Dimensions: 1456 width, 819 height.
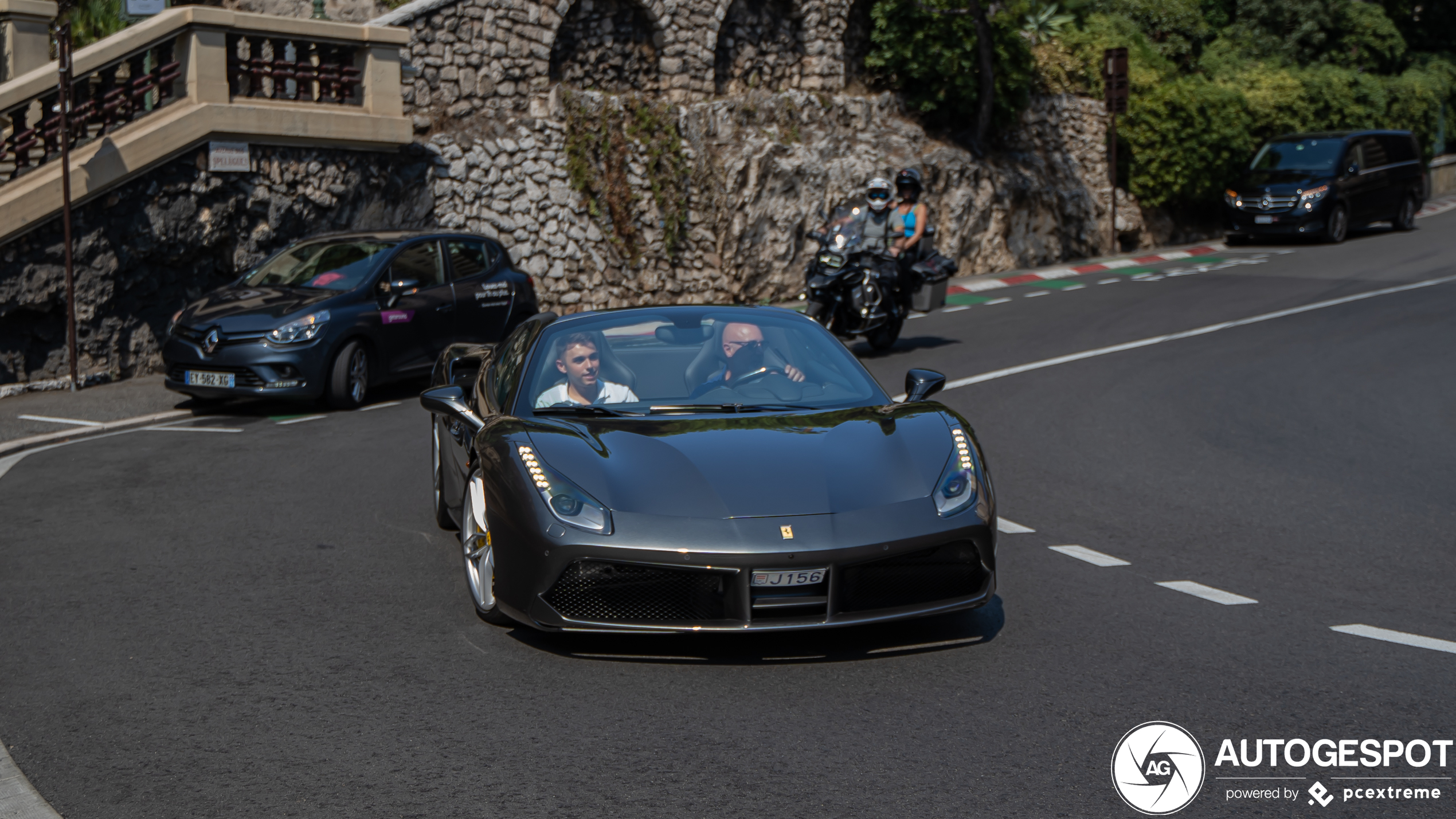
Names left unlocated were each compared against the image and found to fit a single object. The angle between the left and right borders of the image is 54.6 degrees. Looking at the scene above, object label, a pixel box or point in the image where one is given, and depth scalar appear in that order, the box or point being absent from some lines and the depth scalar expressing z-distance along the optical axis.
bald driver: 6.42
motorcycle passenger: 15.24
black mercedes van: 26.62
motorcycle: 14.79
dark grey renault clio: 12.47
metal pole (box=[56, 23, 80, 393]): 13.59
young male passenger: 6.23
